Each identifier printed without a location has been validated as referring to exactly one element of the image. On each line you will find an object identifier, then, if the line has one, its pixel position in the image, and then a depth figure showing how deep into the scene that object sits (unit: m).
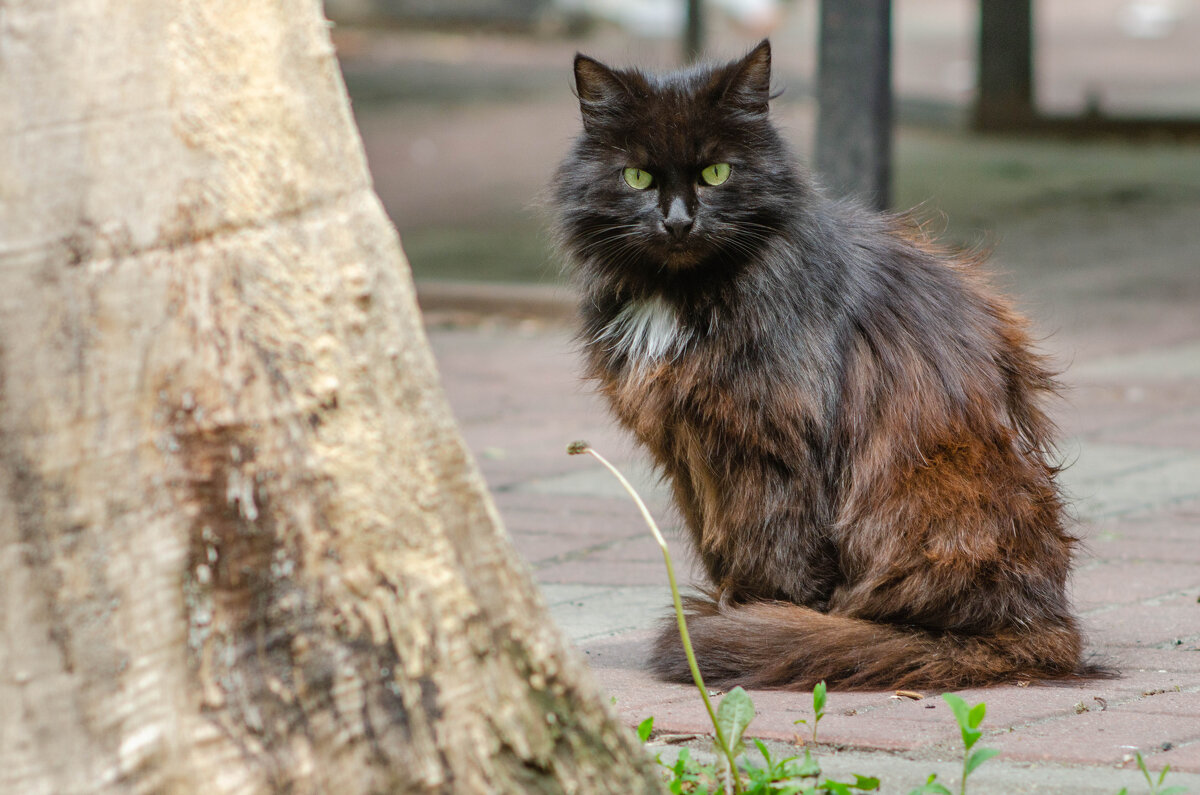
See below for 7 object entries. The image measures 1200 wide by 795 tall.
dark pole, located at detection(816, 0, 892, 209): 15.09
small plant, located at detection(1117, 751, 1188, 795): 4.29
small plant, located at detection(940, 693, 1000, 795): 4.30
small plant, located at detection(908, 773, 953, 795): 4.29
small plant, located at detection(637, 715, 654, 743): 4.95
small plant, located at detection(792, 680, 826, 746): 4.80
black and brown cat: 6.09
